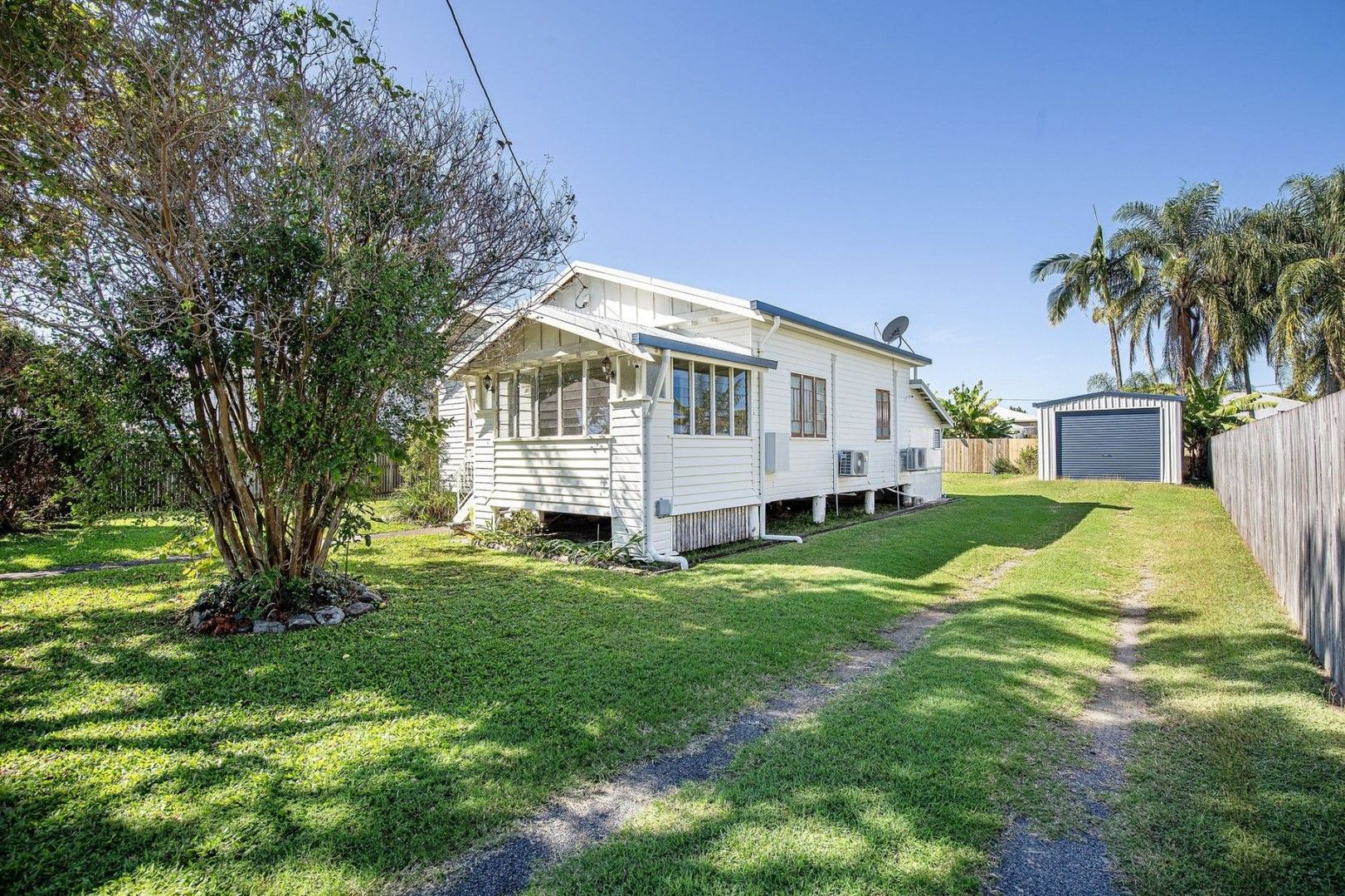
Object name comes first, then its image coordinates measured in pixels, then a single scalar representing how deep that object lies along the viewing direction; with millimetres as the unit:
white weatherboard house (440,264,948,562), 9234
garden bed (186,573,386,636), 5887
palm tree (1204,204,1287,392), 25344
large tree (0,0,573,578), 4961
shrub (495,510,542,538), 10844
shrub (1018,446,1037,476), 25562
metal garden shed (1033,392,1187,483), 20734
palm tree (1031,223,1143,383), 28750
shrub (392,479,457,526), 13836
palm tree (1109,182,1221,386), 26625
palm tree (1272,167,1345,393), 23750
